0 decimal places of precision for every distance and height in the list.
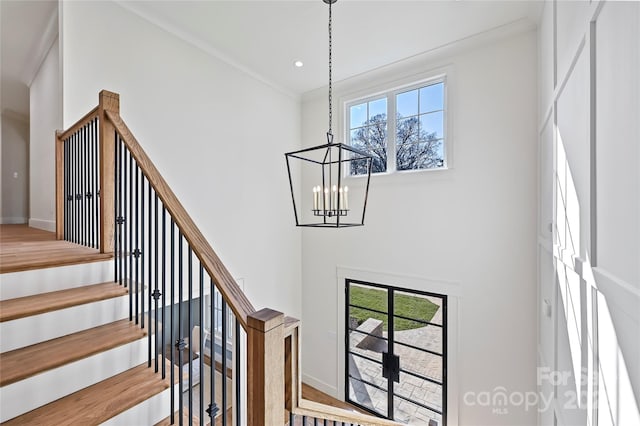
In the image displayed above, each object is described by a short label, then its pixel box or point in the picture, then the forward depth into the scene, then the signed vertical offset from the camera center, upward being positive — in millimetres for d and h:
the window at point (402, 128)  3883 +1239
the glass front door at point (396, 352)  3869 -2056
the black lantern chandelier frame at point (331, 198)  2194 +113
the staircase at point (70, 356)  1287 -704
